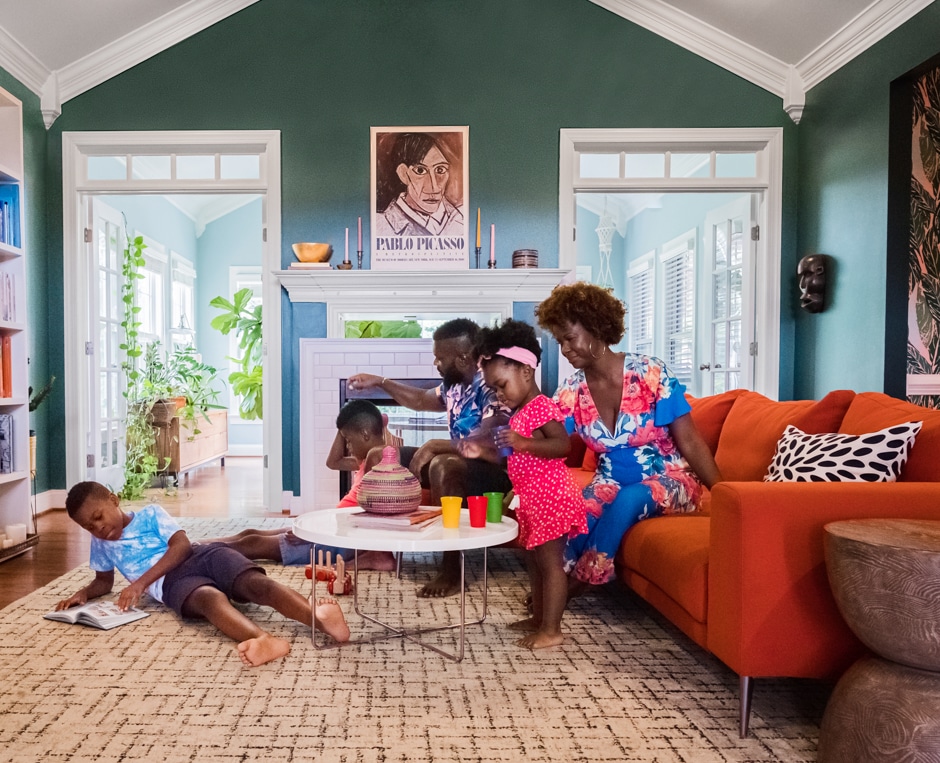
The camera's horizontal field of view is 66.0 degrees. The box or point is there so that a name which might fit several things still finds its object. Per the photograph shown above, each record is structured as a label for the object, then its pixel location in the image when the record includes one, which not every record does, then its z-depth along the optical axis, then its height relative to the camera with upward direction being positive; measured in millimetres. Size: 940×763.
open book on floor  2326 -829
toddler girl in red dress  2162 -355
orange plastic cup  2078 -434
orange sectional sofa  1576 -459
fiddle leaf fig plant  7230 +188
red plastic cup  2096 -432
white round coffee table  1878 -471
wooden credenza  5586 -679
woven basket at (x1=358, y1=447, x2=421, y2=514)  2102 -376
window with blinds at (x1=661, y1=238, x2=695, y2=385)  6270 +498
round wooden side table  1295 -517
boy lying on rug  2219 -679
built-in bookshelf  3506 +134
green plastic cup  2182 -436
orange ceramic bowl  4363 +671
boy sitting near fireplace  3133 -496
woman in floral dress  2357 -233
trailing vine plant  5137 -350
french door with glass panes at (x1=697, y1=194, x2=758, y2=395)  4691 +443
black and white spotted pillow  1810 -243
